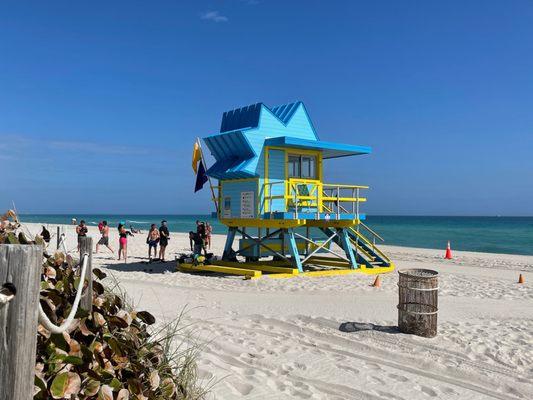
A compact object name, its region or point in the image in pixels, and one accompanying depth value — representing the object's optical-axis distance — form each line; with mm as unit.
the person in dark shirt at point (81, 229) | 19006
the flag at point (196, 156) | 17016
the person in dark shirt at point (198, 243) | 17000
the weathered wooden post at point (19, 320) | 1844
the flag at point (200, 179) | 16891
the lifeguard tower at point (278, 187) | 15070
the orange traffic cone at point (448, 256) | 24777
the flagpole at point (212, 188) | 16984
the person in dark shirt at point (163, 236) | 18641
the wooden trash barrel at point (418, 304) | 7496
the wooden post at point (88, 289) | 3230
